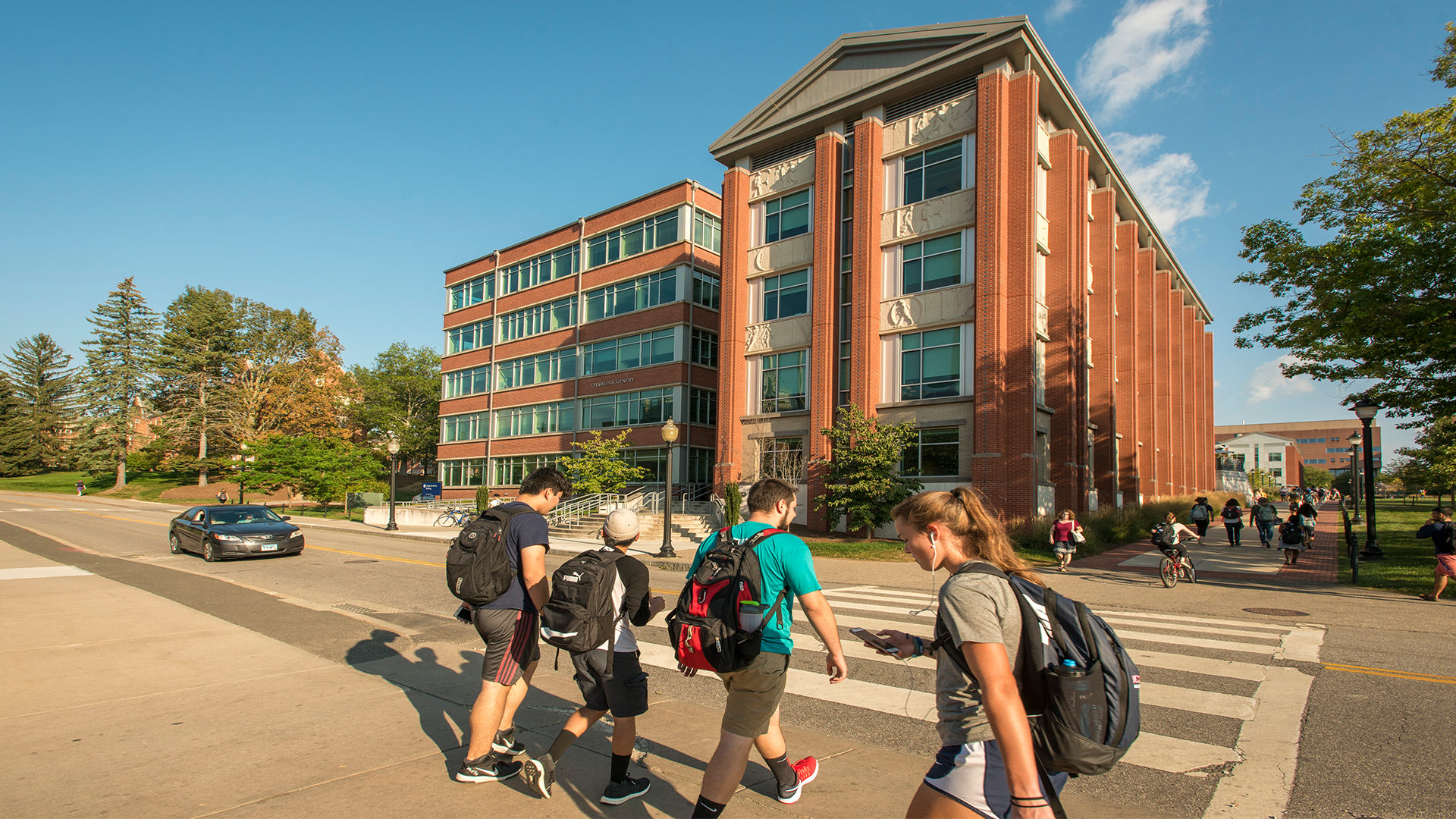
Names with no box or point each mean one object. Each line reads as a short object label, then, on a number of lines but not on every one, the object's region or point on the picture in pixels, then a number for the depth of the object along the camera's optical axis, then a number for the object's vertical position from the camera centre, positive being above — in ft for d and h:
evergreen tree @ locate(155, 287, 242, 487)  225.97 +24.05
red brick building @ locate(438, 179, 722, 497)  120.16 +19.88
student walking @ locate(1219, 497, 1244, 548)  76.02 -5.76
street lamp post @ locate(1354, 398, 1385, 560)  57.77 -0.03
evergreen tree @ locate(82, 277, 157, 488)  243.19 +24.17
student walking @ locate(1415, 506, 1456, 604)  39.27 -4.11
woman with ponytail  7.03 -2.17
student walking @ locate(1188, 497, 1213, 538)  69.67 -4.98
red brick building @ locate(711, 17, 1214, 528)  79.36 +22.65
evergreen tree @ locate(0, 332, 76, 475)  281.54 +15.14
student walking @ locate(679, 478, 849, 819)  11.17 -3.30
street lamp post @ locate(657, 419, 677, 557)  67.10 -4.88
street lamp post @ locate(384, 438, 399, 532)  101.32 -1.46
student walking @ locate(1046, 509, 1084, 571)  57.21 -6.02
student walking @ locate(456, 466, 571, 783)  13.93 -3.70
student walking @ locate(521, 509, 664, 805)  13.05 -3.93
